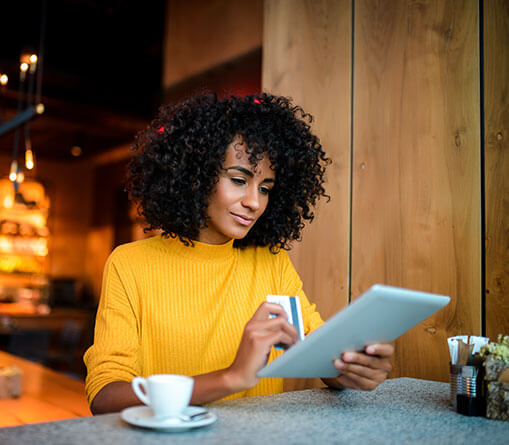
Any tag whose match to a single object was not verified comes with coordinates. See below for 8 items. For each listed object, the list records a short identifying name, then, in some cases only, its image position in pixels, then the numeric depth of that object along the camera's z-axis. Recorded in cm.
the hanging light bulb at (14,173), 439
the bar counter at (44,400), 233
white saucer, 84
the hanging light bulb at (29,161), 386
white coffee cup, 85
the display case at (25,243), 929
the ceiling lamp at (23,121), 422
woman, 137
